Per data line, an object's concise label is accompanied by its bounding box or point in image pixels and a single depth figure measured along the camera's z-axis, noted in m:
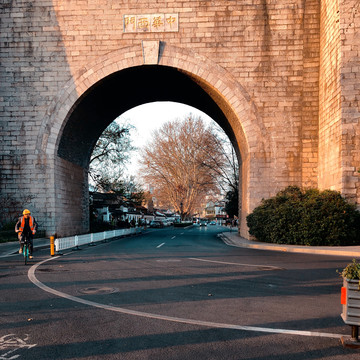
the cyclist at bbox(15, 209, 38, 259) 12.05
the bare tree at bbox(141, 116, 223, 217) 54.34
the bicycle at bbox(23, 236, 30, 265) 11.83
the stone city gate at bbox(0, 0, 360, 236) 20.89
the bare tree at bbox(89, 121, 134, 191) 36.34
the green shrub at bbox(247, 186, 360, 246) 16.39
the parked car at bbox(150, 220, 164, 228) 63.59
